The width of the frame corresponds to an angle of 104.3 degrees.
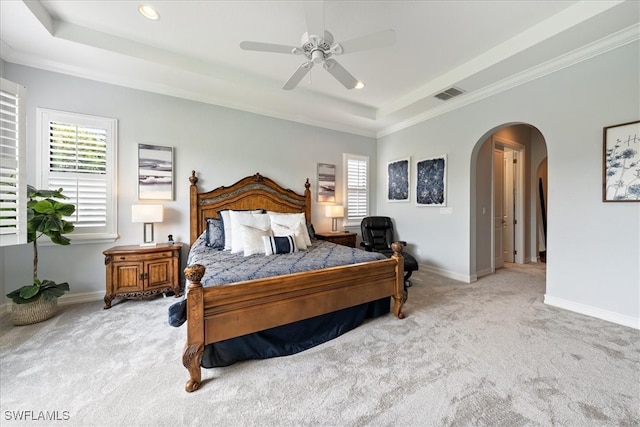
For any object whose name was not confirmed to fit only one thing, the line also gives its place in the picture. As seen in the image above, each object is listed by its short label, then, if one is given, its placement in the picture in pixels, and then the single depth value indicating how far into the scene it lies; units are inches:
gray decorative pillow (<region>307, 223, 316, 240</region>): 165.4
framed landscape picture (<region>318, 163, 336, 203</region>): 193.0
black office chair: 189.0
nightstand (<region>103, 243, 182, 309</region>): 117.0
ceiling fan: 76.5
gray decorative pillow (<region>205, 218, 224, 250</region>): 131.4
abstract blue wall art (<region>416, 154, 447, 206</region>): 168.6
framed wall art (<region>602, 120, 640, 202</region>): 95.8
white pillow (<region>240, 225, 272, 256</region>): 115.0
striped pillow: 115.3
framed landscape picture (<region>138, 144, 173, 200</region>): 137.4
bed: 66.1
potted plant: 99.0
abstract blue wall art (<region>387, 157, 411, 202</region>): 194.2
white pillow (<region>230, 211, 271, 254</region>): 120.1
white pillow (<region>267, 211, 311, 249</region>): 138.6
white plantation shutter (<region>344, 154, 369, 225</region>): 207.2
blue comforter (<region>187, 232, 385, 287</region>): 79.1
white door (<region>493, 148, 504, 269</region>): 190.7
